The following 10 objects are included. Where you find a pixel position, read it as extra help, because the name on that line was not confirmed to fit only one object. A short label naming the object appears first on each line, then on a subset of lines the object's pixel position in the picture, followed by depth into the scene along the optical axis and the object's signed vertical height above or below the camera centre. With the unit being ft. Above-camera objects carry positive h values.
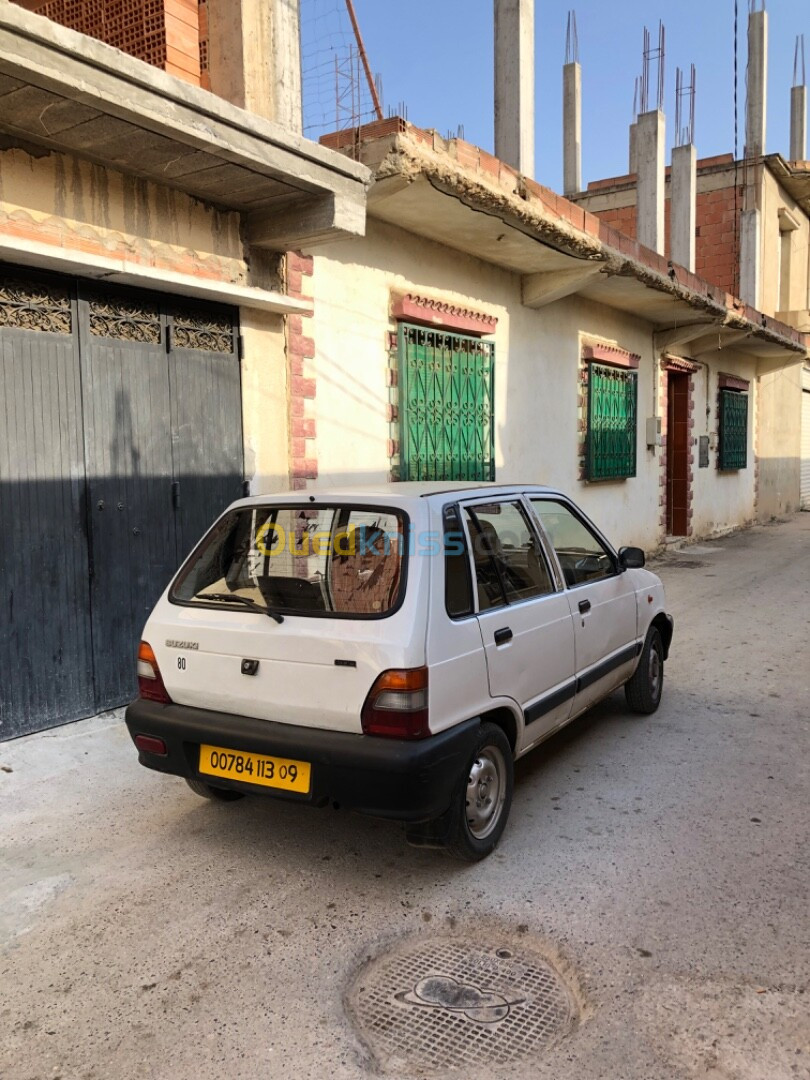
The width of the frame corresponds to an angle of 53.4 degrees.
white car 9.66 -2.26
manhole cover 7.47 -5.24
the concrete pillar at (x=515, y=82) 28.07 +13.99
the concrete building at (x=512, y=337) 22.36 +5.43
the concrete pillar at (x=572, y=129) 50.32 +23.90
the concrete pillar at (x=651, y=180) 40.50 +15.17
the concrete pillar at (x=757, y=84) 57.00 +28.37
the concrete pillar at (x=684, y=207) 45.73 +15.47
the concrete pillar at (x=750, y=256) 55.16 +15.09
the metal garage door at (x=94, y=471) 15.60 +0.36
